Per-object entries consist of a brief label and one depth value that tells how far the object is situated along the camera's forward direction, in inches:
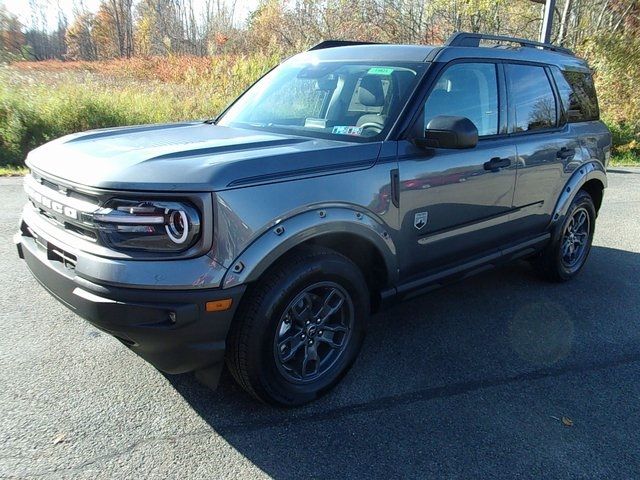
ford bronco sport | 90.3
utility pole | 411.6
